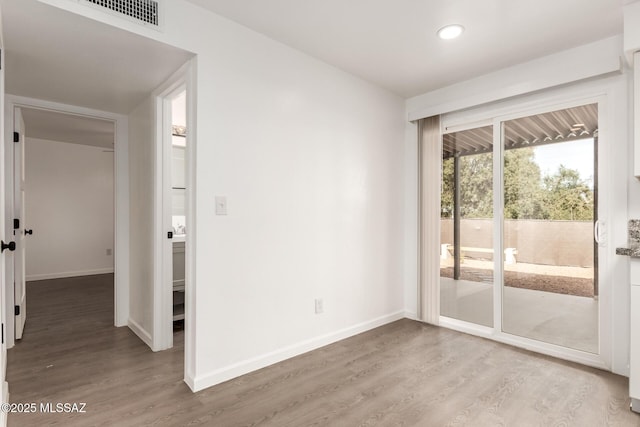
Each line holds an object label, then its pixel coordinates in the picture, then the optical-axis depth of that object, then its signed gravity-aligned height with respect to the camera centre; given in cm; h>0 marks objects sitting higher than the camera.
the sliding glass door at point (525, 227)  283 -13
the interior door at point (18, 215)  316 -2
